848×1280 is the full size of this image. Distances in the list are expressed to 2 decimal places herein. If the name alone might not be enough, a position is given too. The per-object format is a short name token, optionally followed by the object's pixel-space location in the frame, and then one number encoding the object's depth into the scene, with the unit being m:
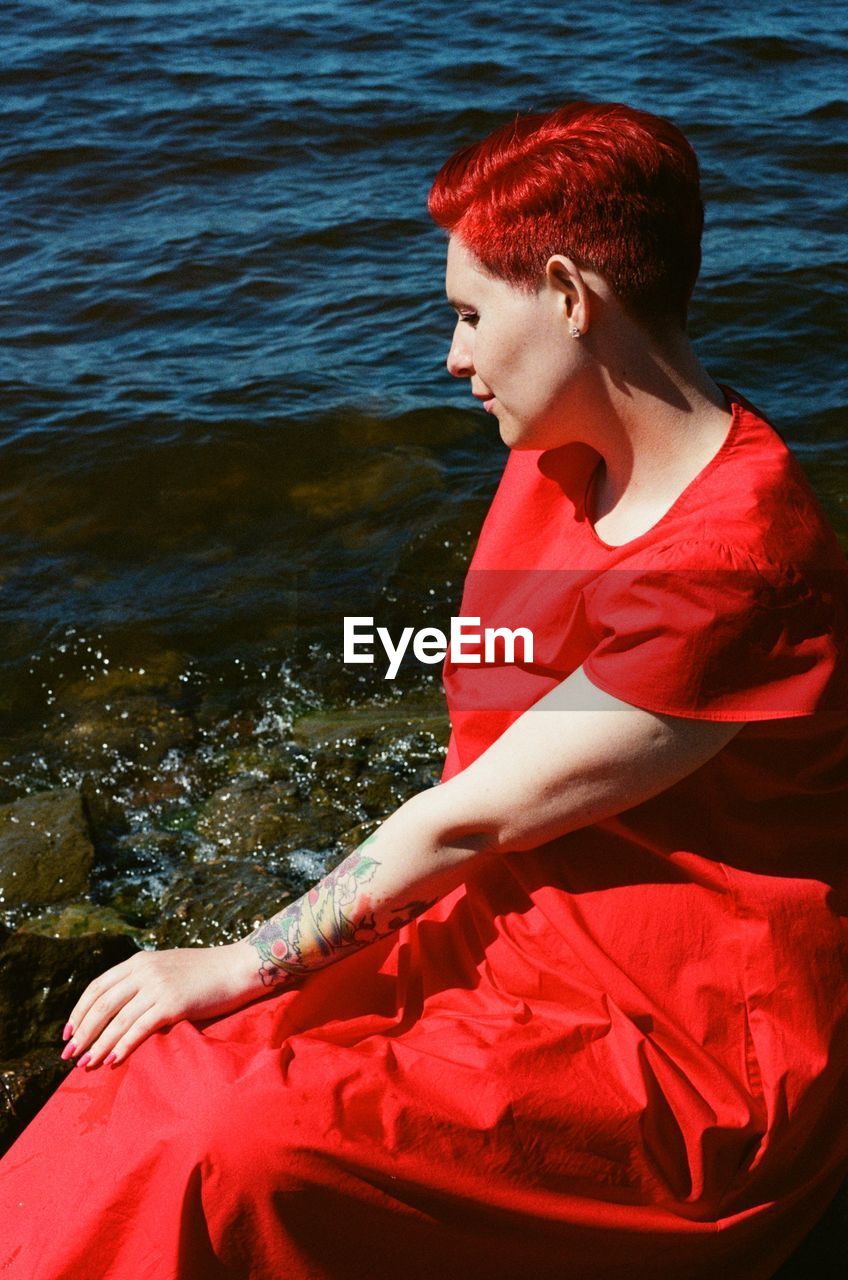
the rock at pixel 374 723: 5.29
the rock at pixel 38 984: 3.33
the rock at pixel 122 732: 5.54
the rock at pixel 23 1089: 3.10
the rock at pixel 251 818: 4.72
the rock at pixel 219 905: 4.20
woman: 2.08
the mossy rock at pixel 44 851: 4.63
